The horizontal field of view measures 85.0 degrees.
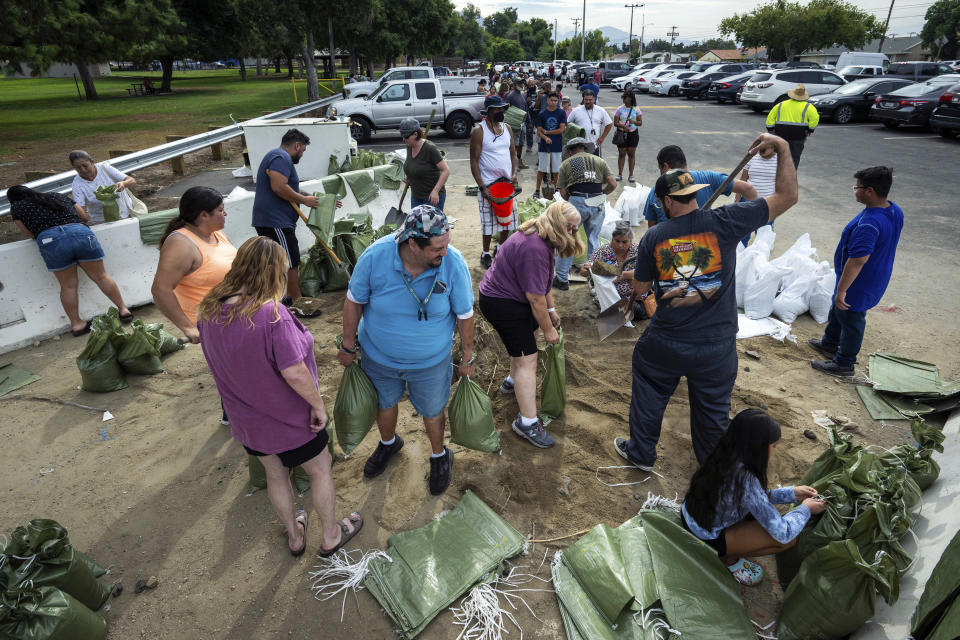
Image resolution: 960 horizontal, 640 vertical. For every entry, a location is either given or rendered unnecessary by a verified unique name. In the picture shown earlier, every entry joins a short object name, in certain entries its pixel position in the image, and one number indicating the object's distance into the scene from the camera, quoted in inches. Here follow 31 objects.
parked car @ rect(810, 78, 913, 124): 696.4
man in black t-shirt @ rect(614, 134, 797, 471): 107.6
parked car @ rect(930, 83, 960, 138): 534.3
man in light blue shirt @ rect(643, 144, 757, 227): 163.5
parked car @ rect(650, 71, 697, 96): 1173.7
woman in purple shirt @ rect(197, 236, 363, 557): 87.0
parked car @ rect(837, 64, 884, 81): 880.9
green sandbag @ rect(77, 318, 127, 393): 166.6
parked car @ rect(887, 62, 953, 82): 818.8
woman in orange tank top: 119.1
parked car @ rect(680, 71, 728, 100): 1061.1
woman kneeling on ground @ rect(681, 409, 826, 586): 92.0
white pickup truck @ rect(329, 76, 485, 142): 620.4
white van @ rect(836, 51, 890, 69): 987.3
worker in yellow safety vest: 265.7
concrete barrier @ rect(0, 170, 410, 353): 193.9
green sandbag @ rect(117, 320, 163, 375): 172.4
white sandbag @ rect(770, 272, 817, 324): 210.1
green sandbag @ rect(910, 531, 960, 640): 74.1
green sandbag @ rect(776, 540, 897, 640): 82.0
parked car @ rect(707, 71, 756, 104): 952.9
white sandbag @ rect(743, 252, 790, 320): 210.1
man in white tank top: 240.7
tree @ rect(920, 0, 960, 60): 1711.4
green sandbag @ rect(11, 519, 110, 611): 87.7
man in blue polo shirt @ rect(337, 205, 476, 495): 104.0
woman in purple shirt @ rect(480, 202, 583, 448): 127.7
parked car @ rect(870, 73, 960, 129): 599.8
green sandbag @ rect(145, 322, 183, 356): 185.9
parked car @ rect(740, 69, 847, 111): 761.0
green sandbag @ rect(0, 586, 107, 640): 81.2
